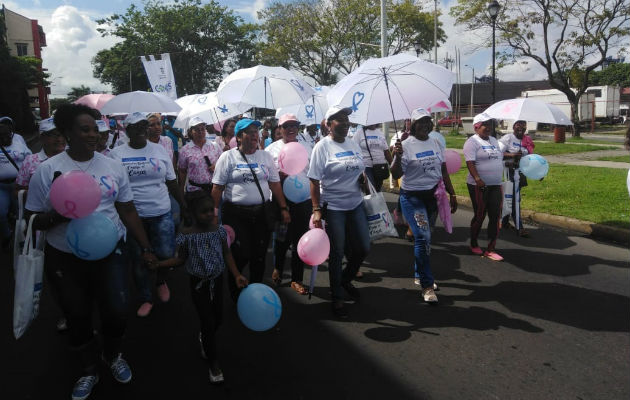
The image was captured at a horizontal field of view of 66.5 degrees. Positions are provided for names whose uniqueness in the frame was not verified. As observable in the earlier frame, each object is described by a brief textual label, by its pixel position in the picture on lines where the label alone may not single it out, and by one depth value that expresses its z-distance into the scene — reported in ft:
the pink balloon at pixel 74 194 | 9.00
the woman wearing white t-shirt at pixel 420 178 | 15.42
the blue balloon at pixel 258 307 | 10.56
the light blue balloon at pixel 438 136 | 22.71
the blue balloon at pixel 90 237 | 9.32
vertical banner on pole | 35.94
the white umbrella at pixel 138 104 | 18.94
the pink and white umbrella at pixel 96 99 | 26.14
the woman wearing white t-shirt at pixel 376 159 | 22.81
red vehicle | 156.76
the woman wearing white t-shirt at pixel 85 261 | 9.65
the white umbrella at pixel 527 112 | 19.93
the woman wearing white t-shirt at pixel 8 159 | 20.34
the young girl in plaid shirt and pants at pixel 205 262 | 10.59
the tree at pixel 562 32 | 78.79
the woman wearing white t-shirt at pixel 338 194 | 14.30
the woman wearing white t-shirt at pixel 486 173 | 19.60
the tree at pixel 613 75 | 195.42
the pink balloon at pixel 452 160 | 21.45
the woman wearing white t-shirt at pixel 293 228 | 17.26
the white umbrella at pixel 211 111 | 26.86
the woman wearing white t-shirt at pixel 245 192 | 13.85
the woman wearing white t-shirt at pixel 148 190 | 14.38
